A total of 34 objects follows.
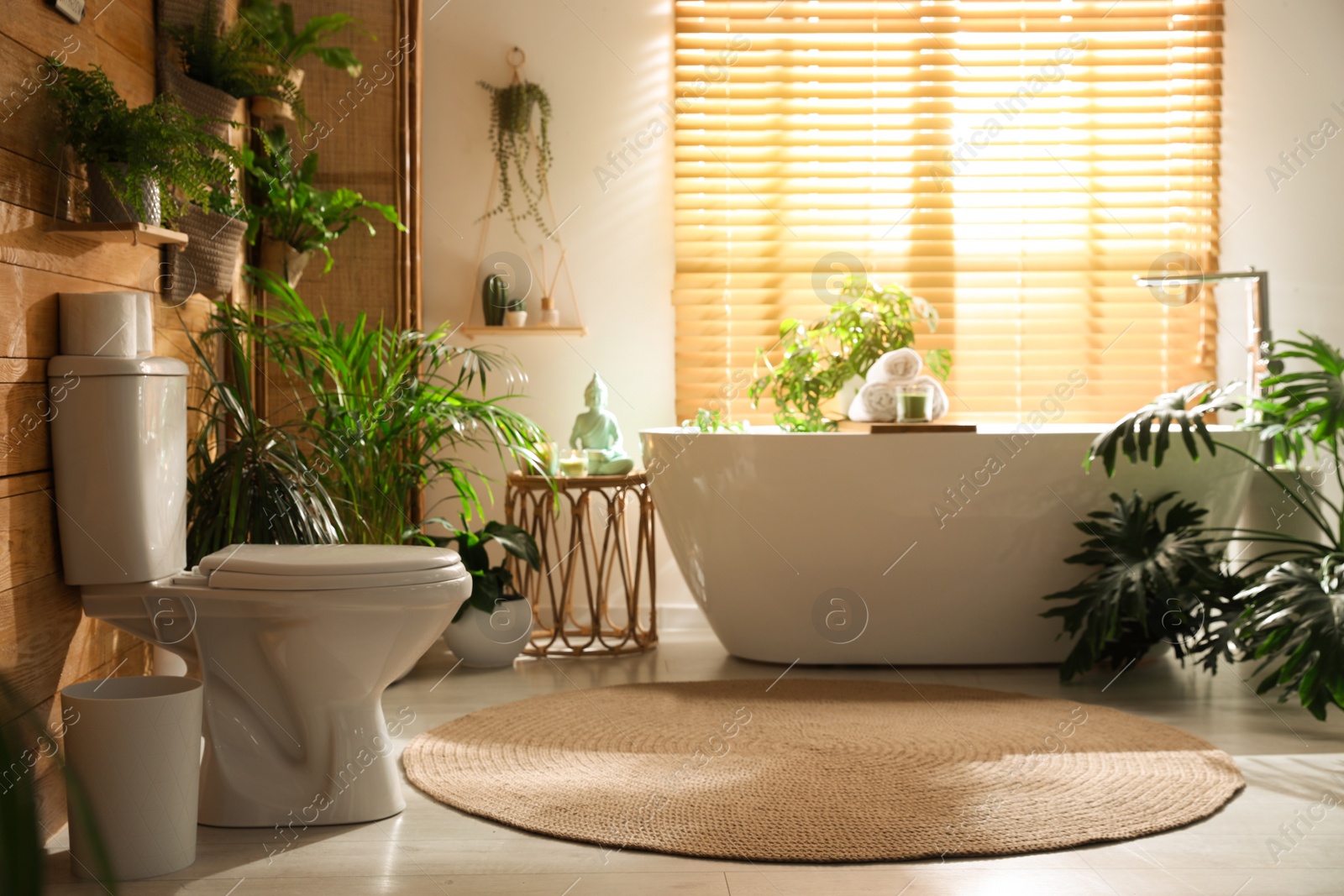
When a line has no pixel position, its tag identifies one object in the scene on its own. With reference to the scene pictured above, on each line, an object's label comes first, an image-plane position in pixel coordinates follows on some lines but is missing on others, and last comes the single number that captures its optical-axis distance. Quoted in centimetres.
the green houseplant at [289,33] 295
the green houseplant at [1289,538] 236
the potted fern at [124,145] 195
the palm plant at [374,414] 284
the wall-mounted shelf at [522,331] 371
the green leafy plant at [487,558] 316
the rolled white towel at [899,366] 345
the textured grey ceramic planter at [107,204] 201
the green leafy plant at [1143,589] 286
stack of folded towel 346
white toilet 194
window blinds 387
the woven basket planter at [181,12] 253
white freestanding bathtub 305
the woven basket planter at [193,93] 252
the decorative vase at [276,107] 294
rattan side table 336
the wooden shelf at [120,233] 196
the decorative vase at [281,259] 314
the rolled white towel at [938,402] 359
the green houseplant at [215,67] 255
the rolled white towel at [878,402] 348
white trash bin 173
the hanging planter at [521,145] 376
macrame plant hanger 379
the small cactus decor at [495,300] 370
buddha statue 345
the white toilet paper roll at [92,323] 195
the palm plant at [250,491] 232
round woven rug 193
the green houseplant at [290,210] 309
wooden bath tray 314
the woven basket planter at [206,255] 255
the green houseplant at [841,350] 360
